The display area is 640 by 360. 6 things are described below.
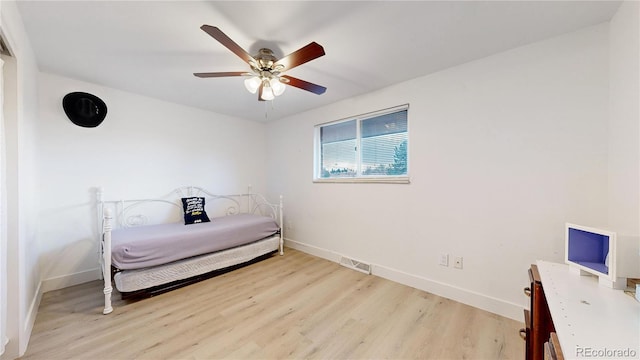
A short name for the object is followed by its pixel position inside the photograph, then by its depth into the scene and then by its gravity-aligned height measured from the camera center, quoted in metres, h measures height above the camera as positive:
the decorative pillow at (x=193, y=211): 3.06 -0.48
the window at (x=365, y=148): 2.66 +0.36
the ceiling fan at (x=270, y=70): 1.49 +0.82
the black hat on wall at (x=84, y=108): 2.46 +0.74
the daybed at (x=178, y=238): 2.08 -0.68
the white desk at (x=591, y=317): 0.67 -0.51
